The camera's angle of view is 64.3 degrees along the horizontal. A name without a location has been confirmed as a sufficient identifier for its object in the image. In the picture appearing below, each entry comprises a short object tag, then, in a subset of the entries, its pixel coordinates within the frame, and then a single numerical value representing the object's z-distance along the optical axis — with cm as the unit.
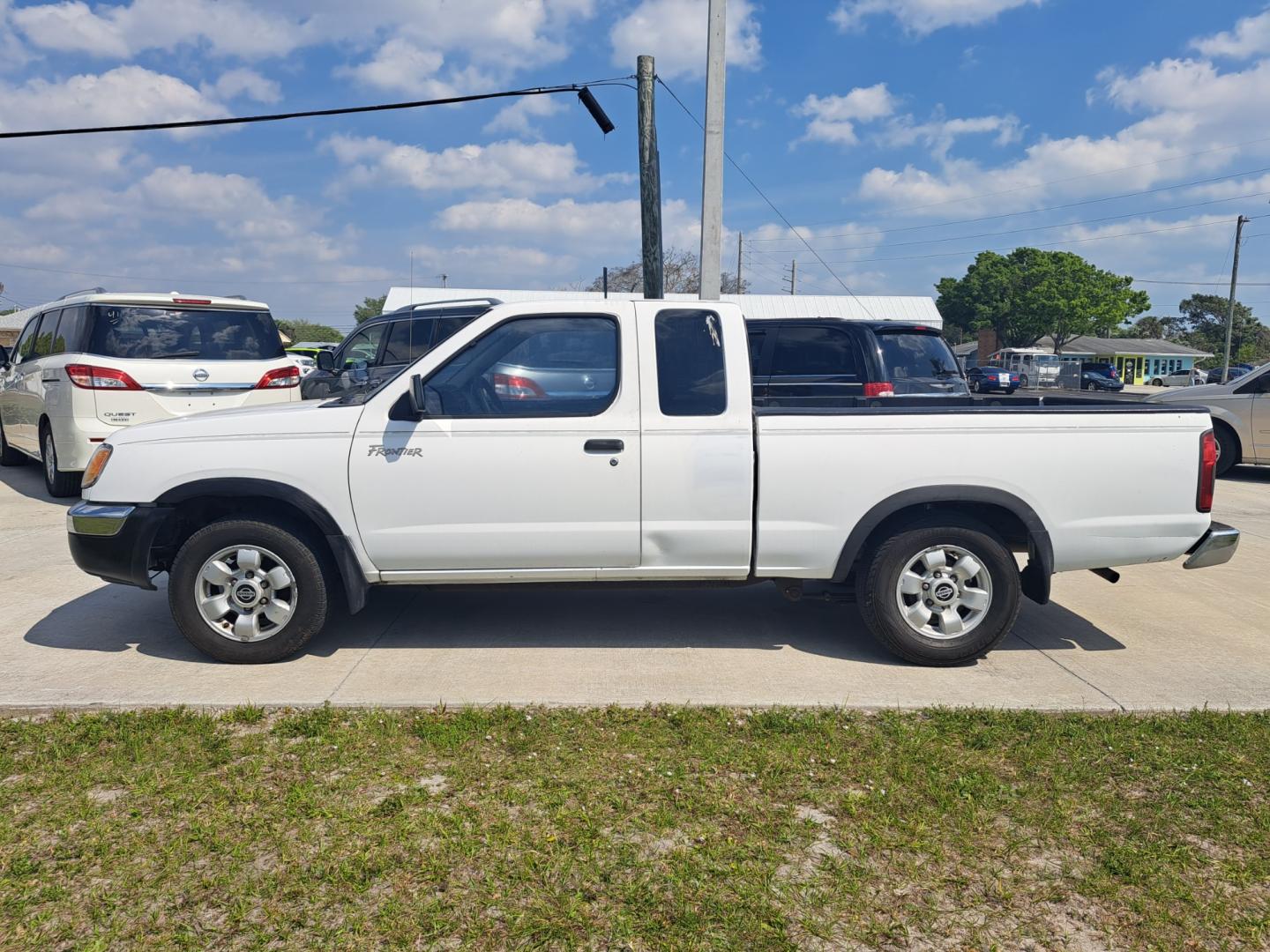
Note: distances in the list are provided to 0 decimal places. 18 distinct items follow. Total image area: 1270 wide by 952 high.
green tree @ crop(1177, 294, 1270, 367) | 9106
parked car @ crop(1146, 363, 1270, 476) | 1226
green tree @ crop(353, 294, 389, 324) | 7012
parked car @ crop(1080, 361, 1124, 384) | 5378
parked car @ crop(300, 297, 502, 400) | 1160
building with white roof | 3847
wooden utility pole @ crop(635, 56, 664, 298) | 1268
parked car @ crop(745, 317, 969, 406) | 948
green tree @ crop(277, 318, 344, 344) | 8169
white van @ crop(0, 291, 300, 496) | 929
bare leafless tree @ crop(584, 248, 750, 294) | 5175
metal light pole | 1133
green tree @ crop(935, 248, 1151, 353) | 7756
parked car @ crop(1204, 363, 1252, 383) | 5448
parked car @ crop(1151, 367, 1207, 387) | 5527
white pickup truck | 503
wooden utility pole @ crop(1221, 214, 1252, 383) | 4578
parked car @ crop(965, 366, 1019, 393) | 4066
